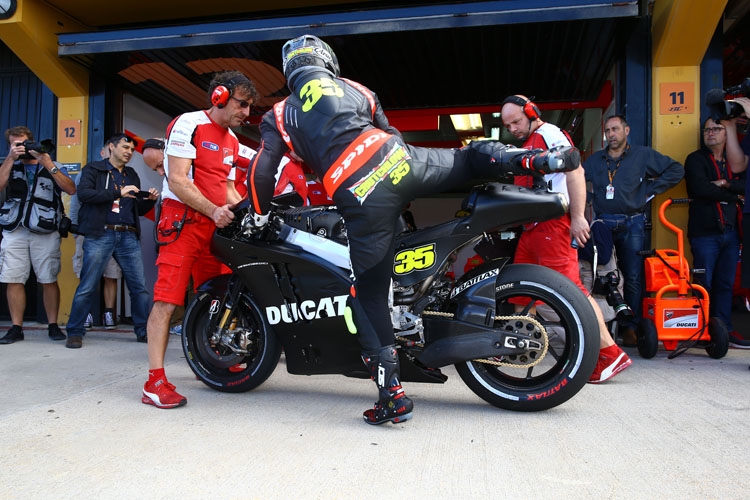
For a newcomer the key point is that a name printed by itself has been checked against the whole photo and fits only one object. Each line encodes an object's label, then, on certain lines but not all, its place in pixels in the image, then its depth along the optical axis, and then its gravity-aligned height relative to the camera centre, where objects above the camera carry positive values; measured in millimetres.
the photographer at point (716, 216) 4805 +423
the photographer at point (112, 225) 5367 +331
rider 2479 +437
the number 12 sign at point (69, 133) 6633 +1487
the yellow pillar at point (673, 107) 5184 +1468
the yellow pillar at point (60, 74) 5832 +2074
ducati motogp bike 2652 -228
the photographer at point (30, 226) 5348 +318
